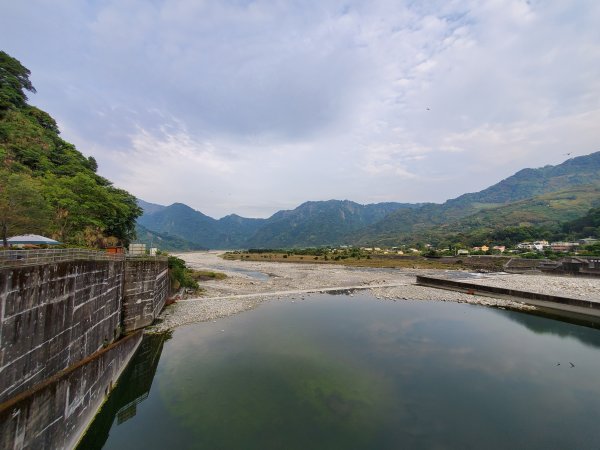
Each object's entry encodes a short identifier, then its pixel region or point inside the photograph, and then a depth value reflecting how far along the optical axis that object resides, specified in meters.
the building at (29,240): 18.70
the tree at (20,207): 21.73
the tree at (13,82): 42.56
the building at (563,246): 109.03
